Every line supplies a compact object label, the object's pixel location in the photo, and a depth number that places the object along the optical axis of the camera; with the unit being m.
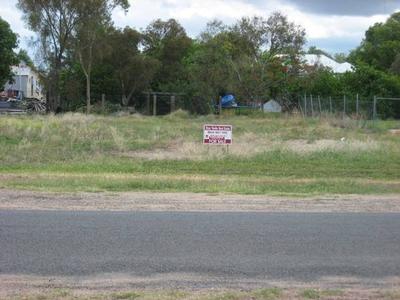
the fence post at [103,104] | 51.31
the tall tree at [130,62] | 53.22
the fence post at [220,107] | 49.88
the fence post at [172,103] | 52.72
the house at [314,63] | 59.40
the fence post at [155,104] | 52.62
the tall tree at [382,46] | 79.12
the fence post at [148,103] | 54.00
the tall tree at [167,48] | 57.28
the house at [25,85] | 103.81
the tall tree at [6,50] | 64.38
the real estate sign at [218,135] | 20.44
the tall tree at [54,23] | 50.72
